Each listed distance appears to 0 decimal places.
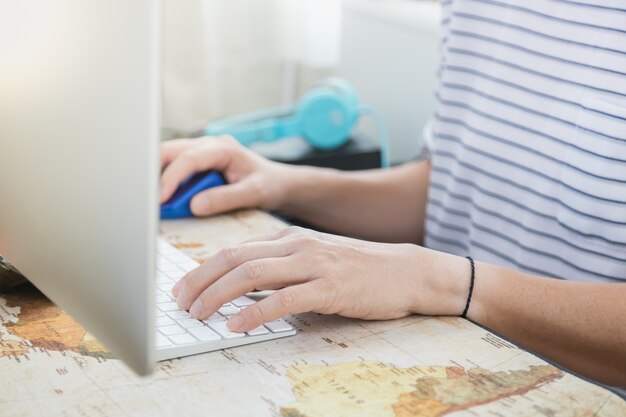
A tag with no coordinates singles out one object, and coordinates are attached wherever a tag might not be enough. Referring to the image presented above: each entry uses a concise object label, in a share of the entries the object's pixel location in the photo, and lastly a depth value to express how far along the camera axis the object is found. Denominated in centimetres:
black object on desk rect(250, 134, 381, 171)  153
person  85
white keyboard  78
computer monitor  57
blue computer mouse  115
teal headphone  156
